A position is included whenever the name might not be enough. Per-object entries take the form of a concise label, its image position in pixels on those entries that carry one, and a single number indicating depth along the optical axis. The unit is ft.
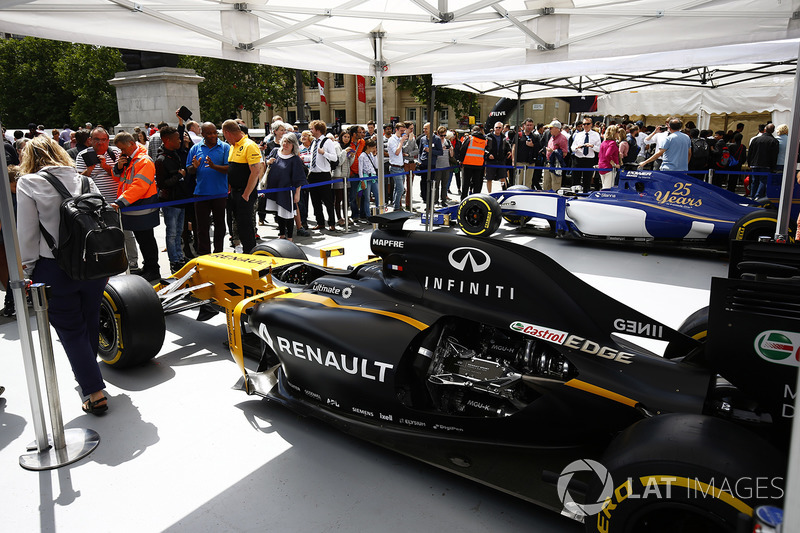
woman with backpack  11.00
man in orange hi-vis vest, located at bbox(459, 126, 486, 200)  39.27
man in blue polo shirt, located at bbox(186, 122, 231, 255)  23.57
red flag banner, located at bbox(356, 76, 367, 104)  47.80
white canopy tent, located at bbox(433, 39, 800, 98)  28.77
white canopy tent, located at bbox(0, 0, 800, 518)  16.61
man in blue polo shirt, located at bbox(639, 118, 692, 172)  32.89
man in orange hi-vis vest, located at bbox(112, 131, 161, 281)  19.71
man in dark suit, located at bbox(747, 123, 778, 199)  41.27
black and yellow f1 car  6.71
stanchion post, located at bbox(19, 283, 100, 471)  10.21
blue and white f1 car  25.43
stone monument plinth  48.55
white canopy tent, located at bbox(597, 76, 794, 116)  45.19
